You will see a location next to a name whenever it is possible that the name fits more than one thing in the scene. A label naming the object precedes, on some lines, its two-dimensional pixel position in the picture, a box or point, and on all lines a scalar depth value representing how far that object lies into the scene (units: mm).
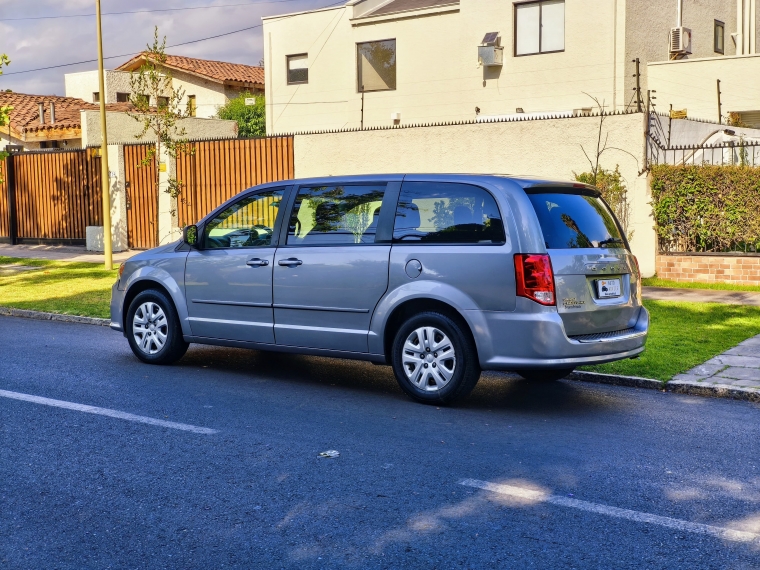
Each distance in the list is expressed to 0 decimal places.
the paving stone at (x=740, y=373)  8242
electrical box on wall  25766
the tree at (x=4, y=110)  18828
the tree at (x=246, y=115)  42031
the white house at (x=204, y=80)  44094
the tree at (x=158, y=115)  21422
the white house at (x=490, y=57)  24797
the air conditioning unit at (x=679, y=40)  25766
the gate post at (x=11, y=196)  25281
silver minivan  6922
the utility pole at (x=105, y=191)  17844
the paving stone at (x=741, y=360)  8844
